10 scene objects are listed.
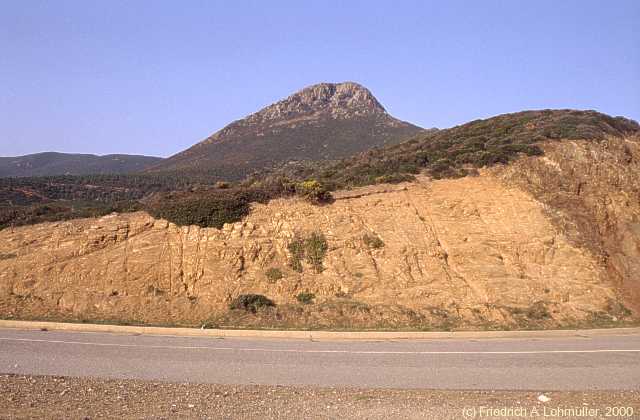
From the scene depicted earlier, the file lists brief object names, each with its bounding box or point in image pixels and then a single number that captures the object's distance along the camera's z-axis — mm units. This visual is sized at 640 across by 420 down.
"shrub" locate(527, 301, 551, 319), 17016
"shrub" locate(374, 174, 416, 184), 24047
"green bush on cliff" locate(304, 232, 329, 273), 19297
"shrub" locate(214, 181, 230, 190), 24538
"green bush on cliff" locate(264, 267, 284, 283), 18625
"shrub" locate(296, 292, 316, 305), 17859
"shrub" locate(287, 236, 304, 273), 19172
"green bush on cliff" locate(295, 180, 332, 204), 21578
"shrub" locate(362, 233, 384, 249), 20031
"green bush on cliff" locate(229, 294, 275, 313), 17156
